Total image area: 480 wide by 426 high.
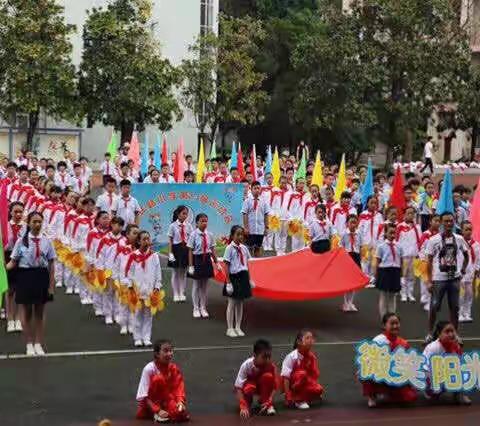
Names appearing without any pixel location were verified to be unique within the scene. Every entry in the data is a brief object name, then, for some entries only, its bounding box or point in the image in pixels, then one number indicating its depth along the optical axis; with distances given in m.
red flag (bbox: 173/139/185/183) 22.28
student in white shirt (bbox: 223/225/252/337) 12.76
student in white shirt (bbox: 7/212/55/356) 11.45
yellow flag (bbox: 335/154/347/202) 20.85
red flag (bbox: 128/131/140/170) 24.19
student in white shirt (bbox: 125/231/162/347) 12.00
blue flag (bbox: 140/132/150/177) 23.40
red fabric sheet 13.44
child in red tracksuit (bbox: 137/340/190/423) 9.26
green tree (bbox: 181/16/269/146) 39.00
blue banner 19.09
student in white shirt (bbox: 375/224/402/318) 13.62
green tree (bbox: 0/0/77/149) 33.66
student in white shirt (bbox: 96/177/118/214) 16.62
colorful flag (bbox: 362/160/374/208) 18.58
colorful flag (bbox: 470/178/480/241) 14.30
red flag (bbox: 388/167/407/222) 16.56
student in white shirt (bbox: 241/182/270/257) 17.95
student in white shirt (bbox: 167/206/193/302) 14.91
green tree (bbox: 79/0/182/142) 36.06
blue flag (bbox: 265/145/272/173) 24.94
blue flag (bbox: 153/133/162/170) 25.51
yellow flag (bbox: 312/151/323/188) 22.05
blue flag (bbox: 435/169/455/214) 14.55
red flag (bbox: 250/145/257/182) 23.65
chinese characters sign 9.82
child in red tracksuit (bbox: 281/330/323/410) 9.86
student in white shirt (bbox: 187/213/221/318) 13.95
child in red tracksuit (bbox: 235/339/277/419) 9.54
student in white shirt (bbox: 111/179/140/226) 16.41
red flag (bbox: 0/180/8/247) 12.51
